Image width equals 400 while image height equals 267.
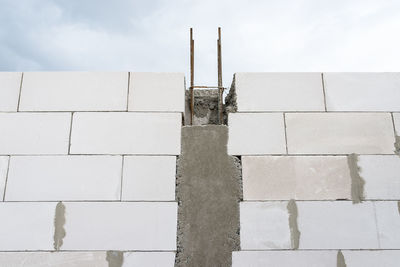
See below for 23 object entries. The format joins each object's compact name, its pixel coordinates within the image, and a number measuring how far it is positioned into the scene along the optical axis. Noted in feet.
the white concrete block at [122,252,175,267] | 8.90
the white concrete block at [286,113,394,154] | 9.74
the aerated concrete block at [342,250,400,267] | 9.00
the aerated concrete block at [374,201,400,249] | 9.16
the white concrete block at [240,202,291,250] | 9.06
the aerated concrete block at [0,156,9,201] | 9.46
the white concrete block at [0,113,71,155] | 9.71
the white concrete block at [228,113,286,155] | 9.69
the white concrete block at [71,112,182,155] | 9.63
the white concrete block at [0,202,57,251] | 9.07
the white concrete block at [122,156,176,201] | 9.31
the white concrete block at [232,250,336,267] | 8.96
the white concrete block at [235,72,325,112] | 10.07
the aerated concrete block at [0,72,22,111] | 10.14
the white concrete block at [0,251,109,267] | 8.93
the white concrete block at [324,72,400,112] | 10.13
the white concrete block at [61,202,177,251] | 9.02
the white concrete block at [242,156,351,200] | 9.38
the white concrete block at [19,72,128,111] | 10.02
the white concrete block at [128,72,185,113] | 9.99
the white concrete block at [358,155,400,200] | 9.44
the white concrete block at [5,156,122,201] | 9.34
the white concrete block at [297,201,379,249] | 9.09
